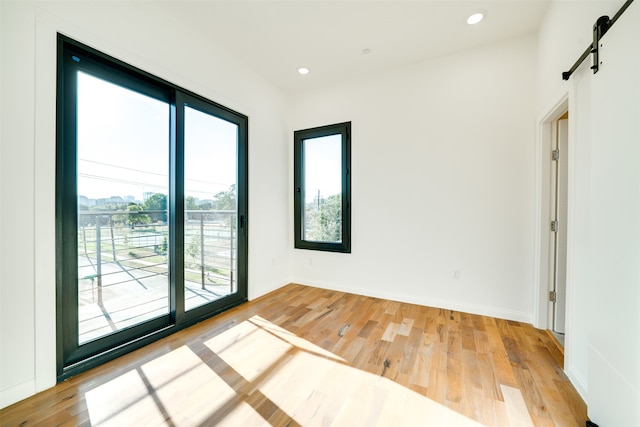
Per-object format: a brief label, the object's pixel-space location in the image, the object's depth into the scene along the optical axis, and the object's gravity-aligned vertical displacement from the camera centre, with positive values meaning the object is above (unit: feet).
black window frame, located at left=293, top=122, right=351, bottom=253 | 11.74 +1.29
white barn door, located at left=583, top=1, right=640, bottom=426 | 3.56 -0.24
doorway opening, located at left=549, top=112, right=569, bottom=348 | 7.72 -0.30
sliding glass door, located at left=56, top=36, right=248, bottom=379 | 5.90 +0.08
